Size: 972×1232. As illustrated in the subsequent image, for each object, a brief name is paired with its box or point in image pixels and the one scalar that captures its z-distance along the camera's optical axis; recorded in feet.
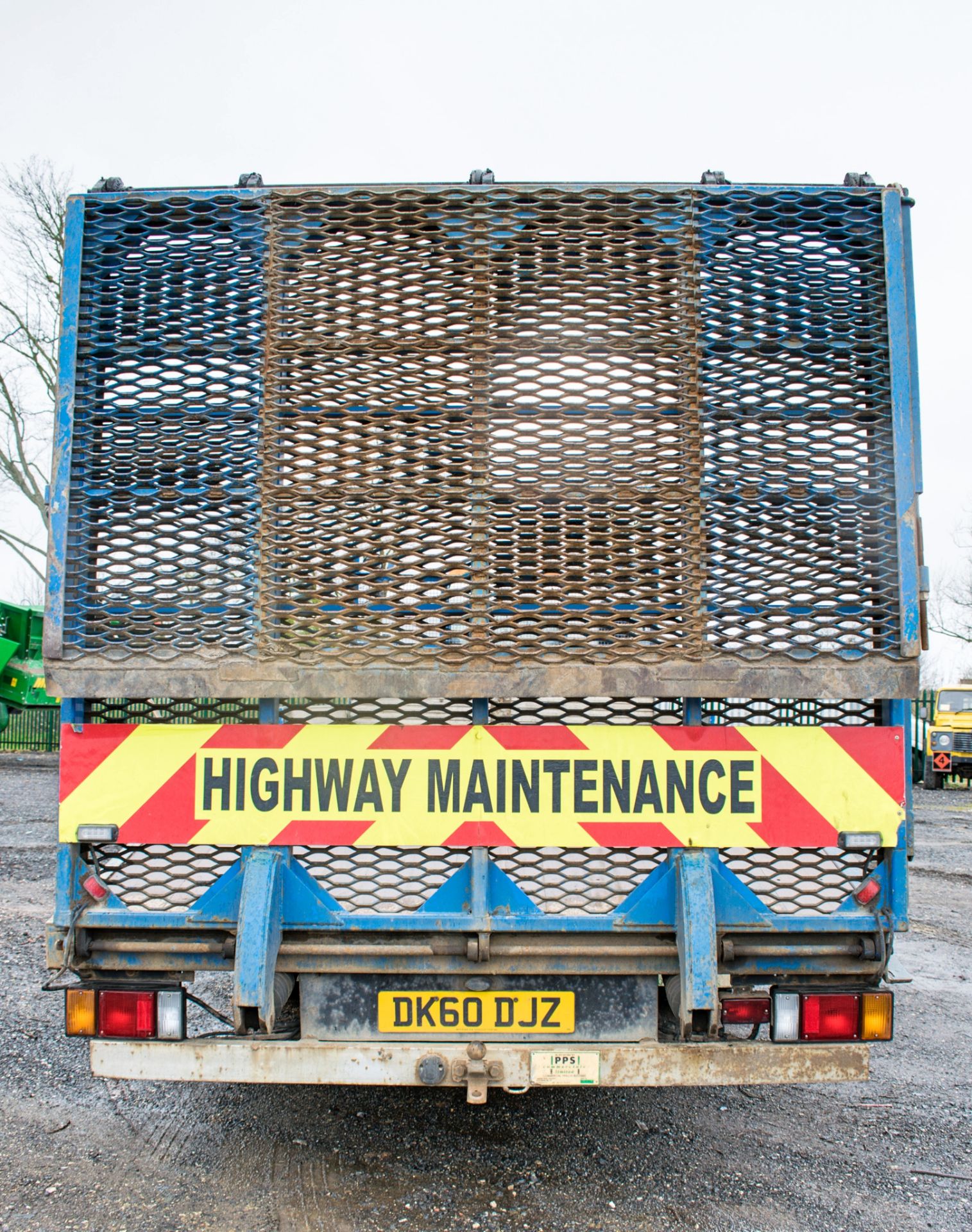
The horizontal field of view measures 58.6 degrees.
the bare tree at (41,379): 71.61
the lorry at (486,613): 8.87
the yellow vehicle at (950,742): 55.26
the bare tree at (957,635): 113.09
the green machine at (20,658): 53.88
